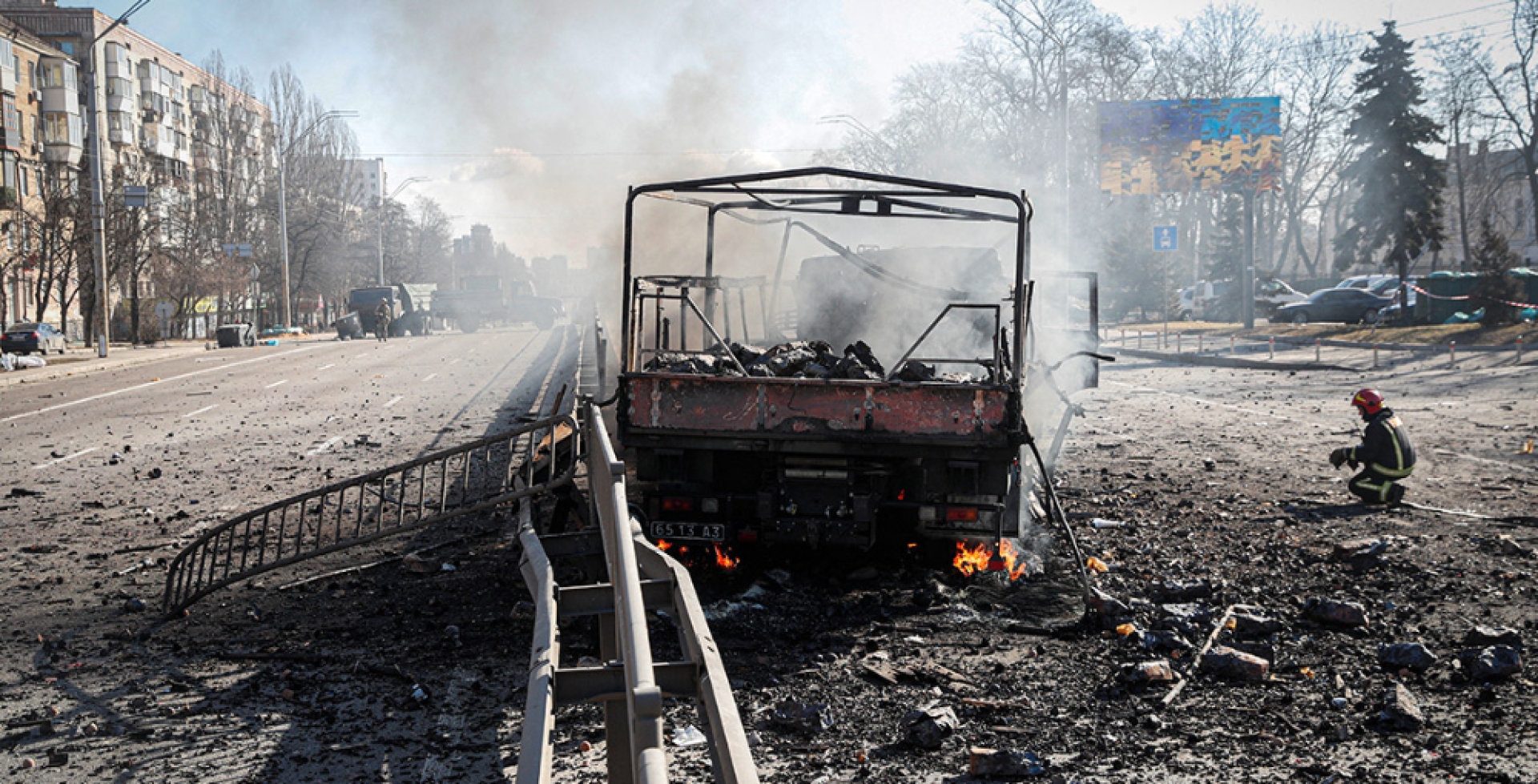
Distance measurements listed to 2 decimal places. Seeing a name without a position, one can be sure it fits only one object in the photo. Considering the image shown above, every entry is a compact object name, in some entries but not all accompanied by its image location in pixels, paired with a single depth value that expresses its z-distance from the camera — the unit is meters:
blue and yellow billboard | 38.28
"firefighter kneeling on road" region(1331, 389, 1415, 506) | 9.16
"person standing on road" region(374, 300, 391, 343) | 45.75
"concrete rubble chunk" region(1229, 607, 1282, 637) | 5.86
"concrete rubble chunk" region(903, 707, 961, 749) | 4.41
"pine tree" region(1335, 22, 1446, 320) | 37.50
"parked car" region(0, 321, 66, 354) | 32.22
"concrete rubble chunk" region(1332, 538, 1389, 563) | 7.23
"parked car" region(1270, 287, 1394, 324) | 38.84
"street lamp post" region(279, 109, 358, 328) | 48.78
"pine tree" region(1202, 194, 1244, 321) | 60.94
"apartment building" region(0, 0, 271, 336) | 53.50
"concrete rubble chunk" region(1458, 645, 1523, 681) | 5.03
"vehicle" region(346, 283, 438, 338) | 51.34
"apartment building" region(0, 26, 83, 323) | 48.72
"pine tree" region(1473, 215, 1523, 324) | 29.11
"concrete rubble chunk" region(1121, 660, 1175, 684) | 5.09
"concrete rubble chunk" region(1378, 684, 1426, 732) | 4.52
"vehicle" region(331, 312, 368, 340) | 48.50
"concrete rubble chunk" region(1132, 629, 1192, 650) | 5.59
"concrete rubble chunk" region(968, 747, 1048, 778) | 4.11
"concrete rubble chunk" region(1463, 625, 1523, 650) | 5.49
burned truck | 6.64
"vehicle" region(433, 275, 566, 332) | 64.38
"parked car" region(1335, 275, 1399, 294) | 43.47
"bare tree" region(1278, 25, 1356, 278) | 60.59
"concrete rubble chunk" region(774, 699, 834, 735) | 4.61
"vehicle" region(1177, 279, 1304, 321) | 53.88
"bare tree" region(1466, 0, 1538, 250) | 46.22
